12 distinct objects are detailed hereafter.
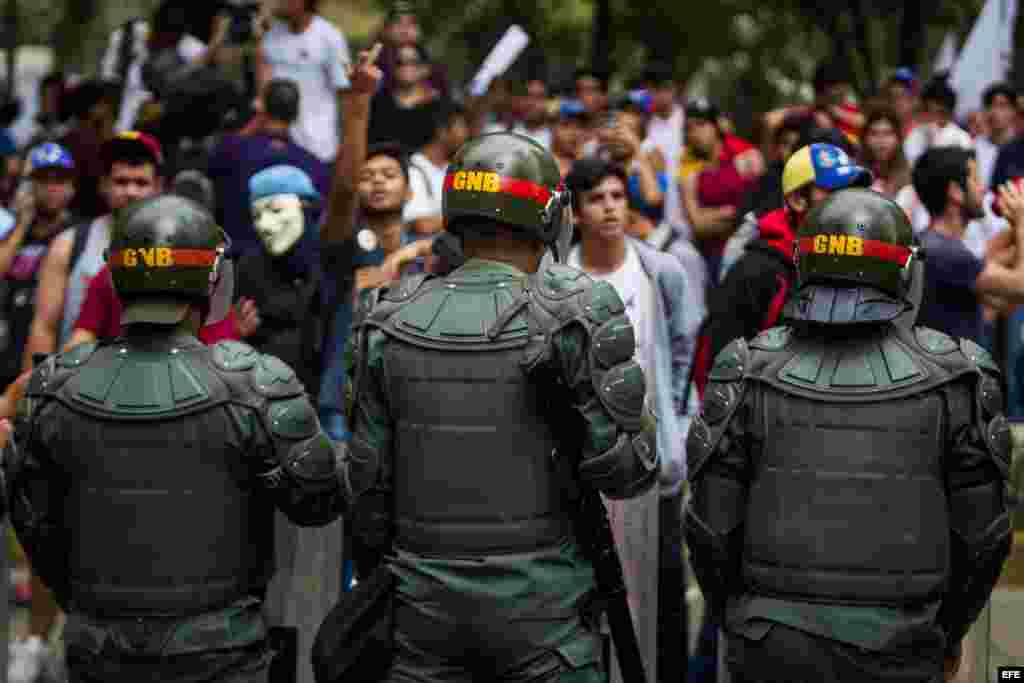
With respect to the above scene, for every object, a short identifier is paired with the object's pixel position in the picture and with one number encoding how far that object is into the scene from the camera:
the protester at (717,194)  22.09
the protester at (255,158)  19.24
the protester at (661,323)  14.49
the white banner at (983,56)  24.87
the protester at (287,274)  15.46
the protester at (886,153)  21.40
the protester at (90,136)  22.83
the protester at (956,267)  14.11
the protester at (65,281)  15.44
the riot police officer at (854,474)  9.82
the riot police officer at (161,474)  10.12
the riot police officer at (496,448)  9.69
